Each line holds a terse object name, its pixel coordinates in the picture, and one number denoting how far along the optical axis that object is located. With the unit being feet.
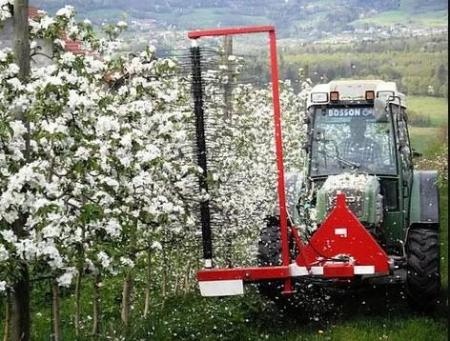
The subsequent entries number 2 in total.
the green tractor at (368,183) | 58.51
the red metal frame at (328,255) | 52.92
